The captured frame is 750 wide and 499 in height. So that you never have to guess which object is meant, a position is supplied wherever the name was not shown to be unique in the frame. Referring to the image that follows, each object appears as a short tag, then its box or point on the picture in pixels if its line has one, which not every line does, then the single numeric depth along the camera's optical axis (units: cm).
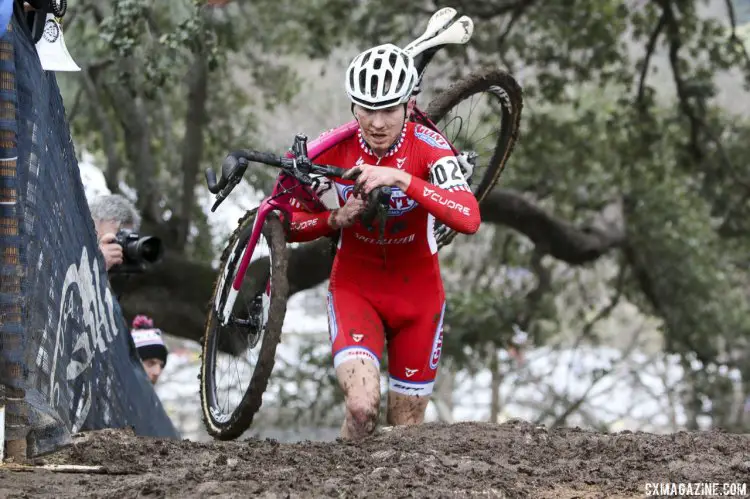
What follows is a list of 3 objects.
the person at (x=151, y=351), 1734
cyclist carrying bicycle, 1138
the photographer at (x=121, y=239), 1459
